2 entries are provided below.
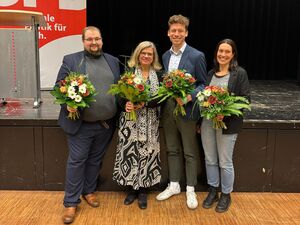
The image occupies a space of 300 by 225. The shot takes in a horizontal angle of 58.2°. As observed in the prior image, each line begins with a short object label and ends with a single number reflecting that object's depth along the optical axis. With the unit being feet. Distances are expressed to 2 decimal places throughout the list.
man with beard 6.69
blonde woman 6.87
